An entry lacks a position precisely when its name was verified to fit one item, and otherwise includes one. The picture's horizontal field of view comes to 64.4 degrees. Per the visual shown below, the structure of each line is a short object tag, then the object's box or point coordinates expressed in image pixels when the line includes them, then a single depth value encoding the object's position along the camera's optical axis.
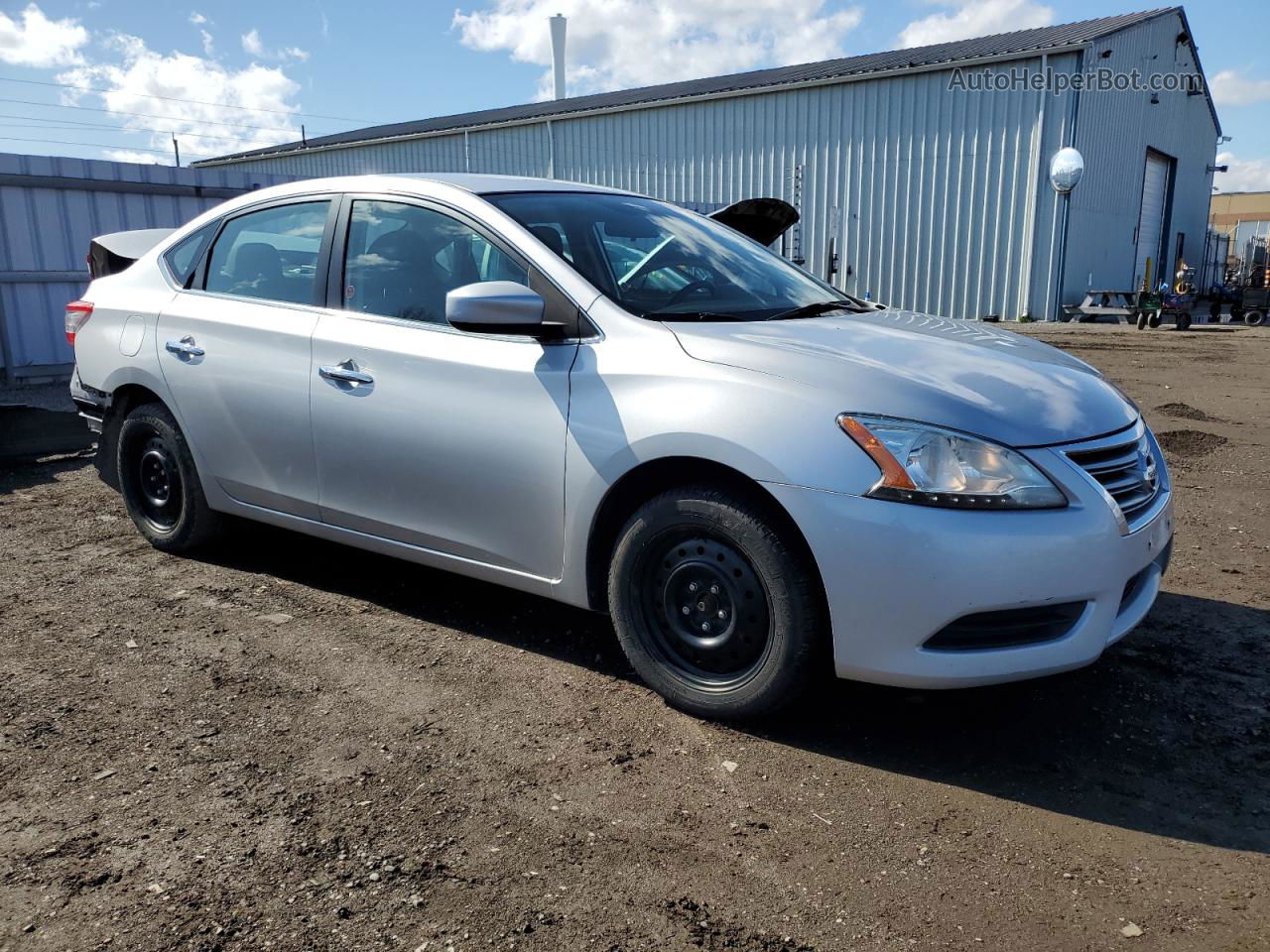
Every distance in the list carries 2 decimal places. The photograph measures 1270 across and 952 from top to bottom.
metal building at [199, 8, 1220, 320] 19.06
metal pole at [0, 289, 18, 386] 10.16
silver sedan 2.72
